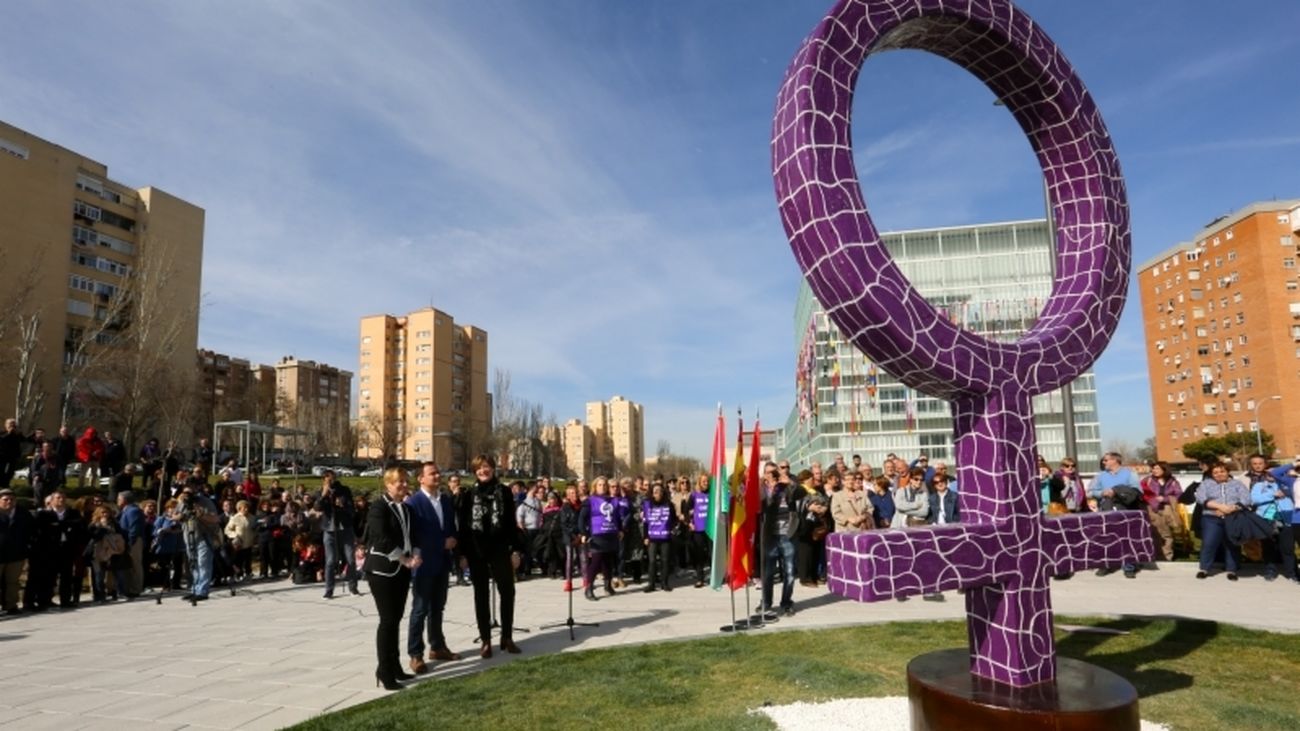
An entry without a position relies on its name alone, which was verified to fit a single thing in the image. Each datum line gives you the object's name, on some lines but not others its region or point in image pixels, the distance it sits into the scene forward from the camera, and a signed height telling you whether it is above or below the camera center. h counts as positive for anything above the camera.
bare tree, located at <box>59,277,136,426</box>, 27.61 +4.64
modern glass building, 47.94 +6.49
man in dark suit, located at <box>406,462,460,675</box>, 6.98 -1.01
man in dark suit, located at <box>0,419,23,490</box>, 15.99 +0.49
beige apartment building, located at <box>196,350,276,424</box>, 58.44 +8.76
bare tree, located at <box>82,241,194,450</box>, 28.27 +4.31
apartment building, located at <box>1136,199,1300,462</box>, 61.88 +10.00
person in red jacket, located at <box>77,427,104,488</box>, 18.80 +0.57
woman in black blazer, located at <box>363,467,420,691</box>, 6.20 -0.95
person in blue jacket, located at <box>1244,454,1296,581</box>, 10.87 -1.05
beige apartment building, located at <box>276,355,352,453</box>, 63.12 +8.93
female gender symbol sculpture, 4.14 +0.60
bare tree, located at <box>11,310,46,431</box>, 27.00 +3.85
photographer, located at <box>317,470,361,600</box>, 12.43 -1.07
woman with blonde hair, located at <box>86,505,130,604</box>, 11.98 -1.33
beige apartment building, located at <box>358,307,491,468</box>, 90.88 +10.31
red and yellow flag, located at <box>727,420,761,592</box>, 8.41 -0.81
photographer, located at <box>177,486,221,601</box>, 12.06 -1.20
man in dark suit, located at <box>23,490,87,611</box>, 11.38 -1.30
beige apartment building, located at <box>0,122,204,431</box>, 34.34 +14.59
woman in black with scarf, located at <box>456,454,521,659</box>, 7.50 -0.87
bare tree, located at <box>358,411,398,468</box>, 70.00 +2.75
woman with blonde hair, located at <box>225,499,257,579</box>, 14.00 -1.38
